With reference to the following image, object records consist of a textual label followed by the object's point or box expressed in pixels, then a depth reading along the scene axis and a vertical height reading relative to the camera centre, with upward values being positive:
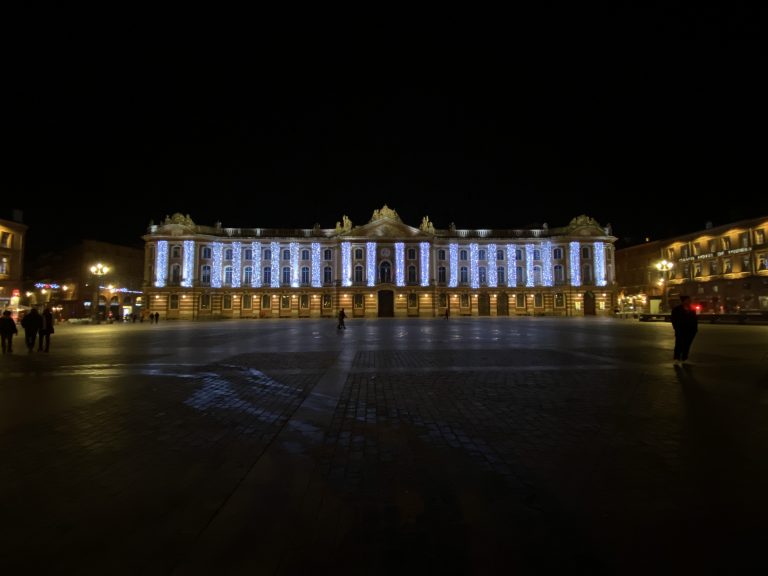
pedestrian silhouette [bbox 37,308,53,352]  18.14 -0.55
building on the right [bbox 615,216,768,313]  55.03 +5.56
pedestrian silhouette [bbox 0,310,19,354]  17.88 -0.65
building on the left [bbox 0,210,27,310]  52.72 +6.62
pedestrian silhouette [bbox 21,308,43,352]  18.38 -0.48
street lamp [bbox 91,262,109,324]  44.40 +1.98
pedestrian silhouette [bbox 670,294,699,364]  13.14 -0.50
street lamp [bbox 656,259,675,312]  44.79 +4.20
